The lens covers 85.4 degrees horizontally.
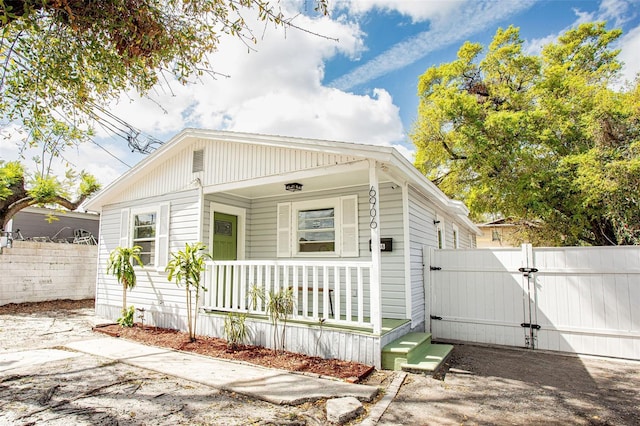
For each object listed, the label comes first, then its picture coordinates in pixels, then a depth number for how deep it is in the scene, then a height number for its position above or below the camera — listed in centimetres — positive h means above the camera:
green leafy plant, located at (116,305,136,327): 712 -136
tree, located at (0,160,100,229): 957 +181
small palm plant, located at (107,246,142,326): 708 -29
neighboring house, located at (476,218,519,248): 2064 +111
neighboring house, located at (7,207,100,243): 1283 +108
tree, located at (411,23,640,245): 960 +372
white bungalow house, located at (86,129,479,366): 500 +53
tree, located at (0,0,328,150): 347 +226
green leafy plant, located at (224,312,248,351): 556 -128
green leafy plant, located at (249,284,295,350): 507 -87
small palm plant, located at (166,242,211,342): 581 -28
